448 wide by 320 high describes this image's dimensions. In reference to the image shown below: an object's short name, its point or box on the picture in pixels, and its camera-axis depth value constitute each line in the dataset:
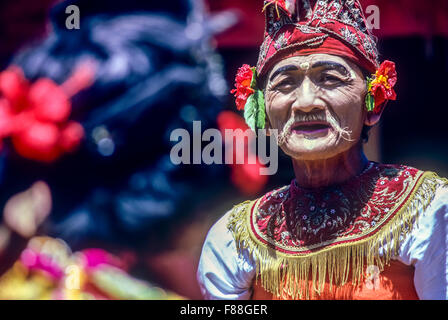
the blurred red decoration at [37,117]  3.41
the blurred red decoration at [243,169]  3.14
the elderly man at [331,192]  1.88
